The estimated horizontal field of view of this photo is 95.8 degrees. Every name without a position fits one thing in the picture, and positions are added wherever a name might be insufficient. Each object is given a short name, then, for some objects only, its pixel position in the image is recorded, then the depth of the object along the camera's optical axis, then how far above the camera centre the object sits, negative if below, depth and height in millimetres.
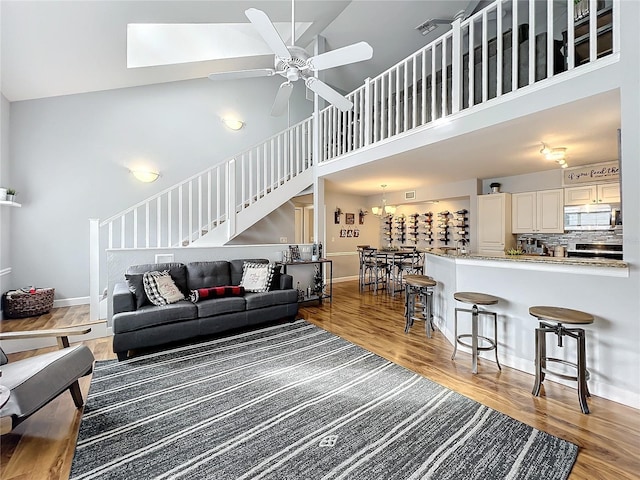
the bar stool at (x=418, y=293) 3679 -771
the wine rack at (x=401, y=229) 8000 +259
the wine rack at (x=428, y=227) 7370 +285
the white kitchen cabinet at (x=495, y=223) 5473 +278
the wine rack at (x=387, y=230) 8367 +248
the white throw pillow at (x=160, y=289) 3479 -607
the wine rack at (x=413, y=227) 7691 +302
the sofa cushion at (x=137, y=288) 3412 -572
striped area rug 1618 -1274
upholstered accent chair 1628 -863
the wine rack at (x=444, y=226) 6988 +292
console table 5073 -515
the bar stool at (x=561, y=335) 2166 -777
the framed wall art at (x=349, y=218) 8094 +579
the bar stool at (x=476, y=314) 2721 -754
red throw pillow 3636 -699
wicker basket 4160 -914
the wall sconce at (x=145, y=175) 5312 +1203
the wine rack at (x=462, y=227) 6508 +252
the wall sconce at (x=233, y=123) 6215 +2533
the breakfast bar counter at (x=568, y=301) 2225 -565
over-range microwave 4469 +328
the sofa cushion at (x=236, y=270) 4449 -477
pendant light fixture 6689 +683
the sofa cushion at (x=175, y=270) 3879 -409
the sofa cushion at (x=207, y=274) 4094 -508
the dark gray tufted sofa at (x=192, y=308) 3076 -833
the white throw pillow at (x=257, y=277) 4250 -563
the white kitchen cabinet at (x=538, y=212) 4992 +467
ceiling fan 2256 +1601
